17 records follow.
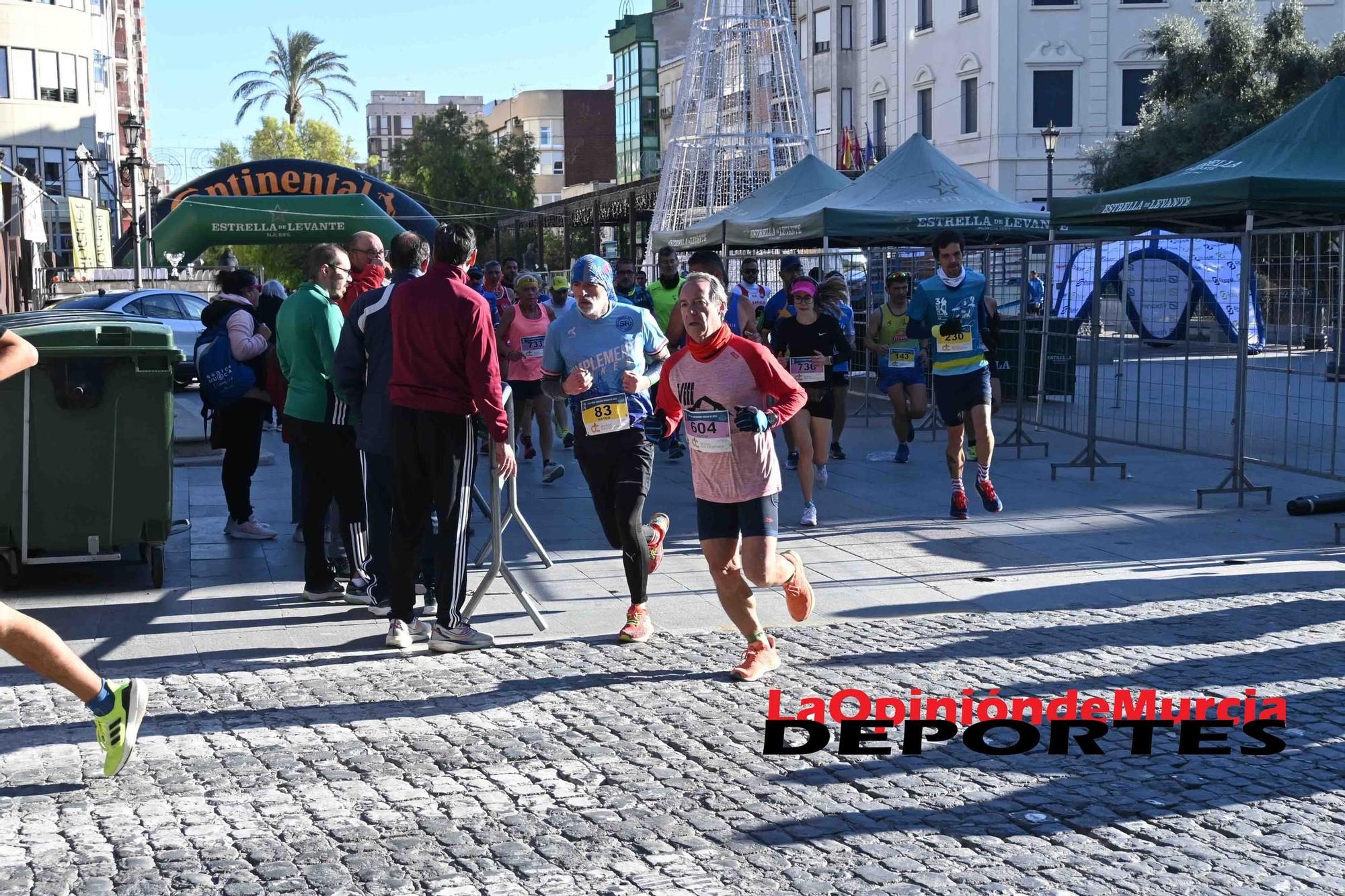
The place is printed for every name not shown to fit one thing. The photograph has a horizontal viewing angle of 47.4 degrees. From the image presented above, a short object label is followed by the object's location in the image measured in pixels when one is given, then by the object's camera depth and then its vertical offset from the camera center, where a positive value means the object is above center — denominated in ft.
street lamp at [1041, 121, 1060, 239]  110.32 +11.43
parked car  77.15 -0.27
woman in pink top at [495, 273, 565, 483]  43.70 -1.47
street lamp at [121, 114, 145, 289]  98.68 +10.04
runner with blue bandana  24.09 -1.58
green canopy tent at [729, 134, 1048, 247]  57.16 +3.21
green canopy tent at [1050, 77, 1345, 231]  39.27 +3.04
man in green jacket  26.50 -1.98
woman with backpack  33.32 -2.80
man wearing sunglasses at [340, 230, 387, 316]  26.55 +0.66
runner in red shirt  21.36 -2.12
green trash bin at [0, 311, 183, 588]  26.53 -2.51
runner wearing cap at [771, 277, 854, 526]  37.91 -1.38
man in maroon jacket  22.76 -1.58
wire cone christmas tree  96.58 +12.25
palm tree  236.43 +35.64
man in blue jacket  24.32 -1.01
